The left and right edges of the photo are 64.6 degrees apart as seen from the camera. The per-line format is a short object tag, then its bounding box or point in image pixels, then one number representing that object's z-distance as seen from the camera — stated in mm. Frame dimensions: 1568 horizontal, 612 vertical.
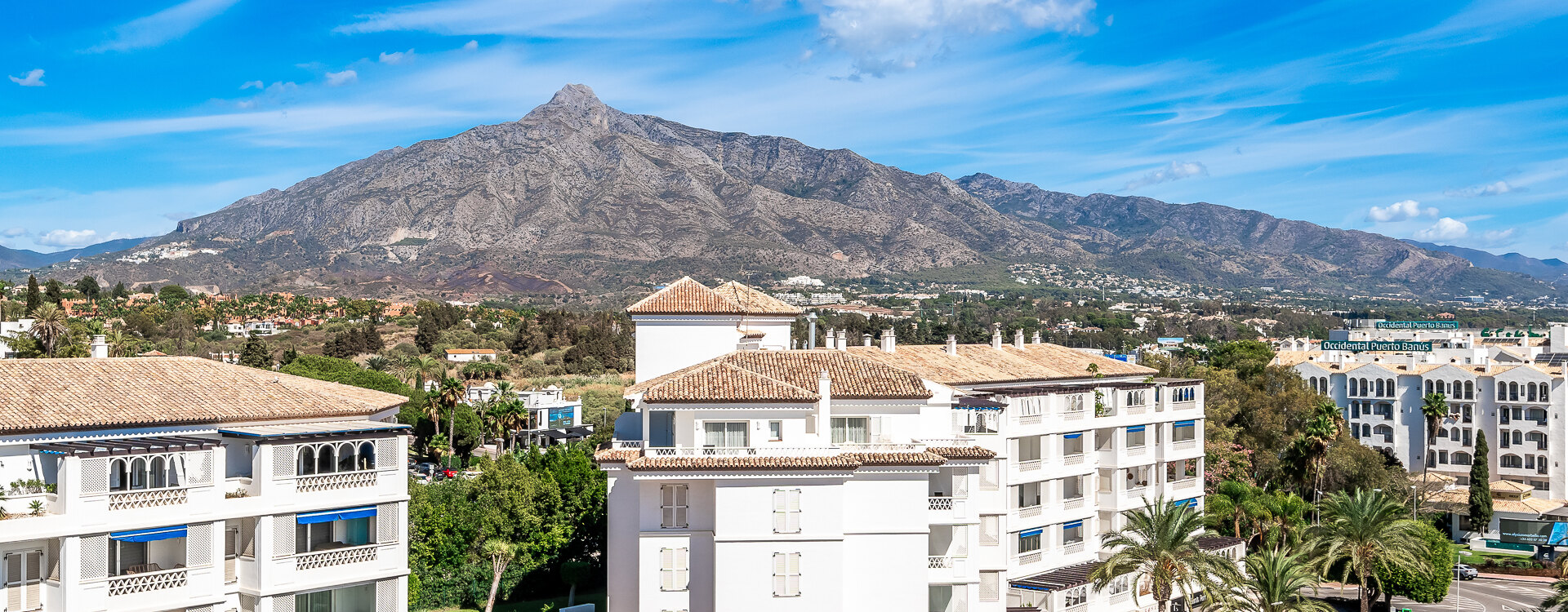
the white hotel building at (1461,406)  85562
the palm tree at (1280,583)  42125
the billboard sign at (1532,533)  76688
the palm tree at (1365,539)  48812
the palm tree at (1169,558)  41531
